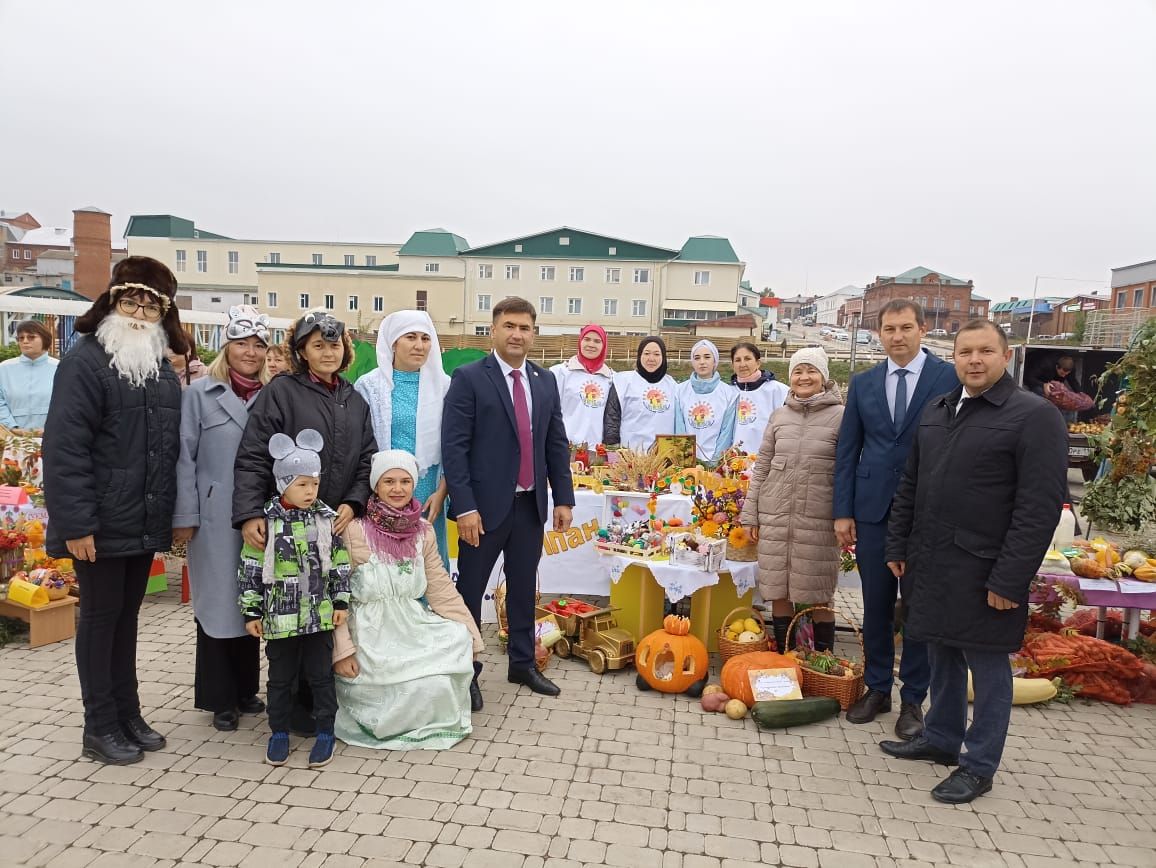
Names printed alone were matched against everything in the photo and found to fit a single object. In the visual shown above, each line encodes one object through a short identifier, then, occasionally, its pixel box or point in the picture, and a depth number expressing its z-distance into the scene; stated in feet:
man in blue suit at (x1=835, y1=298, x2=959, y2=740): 12.93
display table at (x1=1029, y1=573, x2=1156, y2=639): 15.16
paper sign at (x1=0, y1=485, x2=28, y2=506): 18.35
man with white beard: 10.22
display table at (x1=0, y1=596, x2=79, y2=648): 15.85
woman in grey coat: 11.44
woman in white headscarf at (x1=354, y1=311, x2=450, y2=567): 13.25
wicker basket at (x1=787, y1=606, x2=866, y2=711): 13.79
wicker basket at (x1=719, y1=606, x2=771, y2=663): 15.06
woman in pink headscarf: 24.12
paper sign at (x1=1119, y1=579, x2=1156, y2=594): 15.15
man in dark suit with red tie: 13.30
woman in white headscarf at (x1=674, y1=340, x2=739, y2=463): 23.53
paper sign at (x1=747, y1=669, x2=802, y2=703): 13.46
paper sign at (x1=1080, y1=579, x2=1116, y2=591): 15.23
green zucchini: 13.03
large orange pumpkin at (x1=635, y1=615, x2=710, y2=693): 14.53
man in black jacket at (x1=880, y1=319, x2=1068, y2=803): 10.03
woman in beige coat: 14.33
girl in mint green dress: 11.91
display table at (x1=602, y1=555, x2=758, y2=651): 15.92
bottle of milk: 16.74
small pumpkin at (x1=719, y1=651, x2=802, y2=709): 13.78
